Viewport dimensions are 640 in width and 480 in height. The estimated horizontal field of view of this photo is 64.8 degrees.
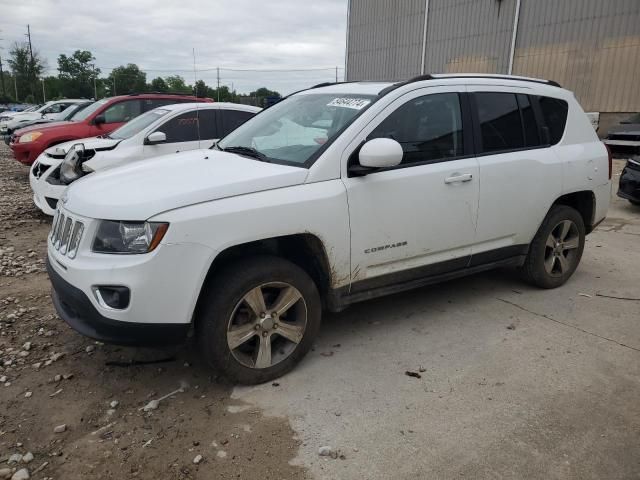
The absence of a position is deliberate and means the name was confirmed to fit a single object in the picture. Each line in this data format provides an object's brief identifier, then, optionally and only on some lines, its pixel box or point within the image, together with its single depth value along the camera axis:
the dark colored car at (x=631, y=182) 8.09
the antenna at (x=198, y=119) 7.27
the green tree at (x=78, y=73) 72.12
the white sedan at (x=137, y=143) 6.62
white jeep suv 2.70
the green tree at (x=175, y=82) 88.86
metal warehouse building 16.84
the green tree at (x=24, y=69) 74.50
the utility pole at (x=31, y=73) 73.49
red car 9.21
